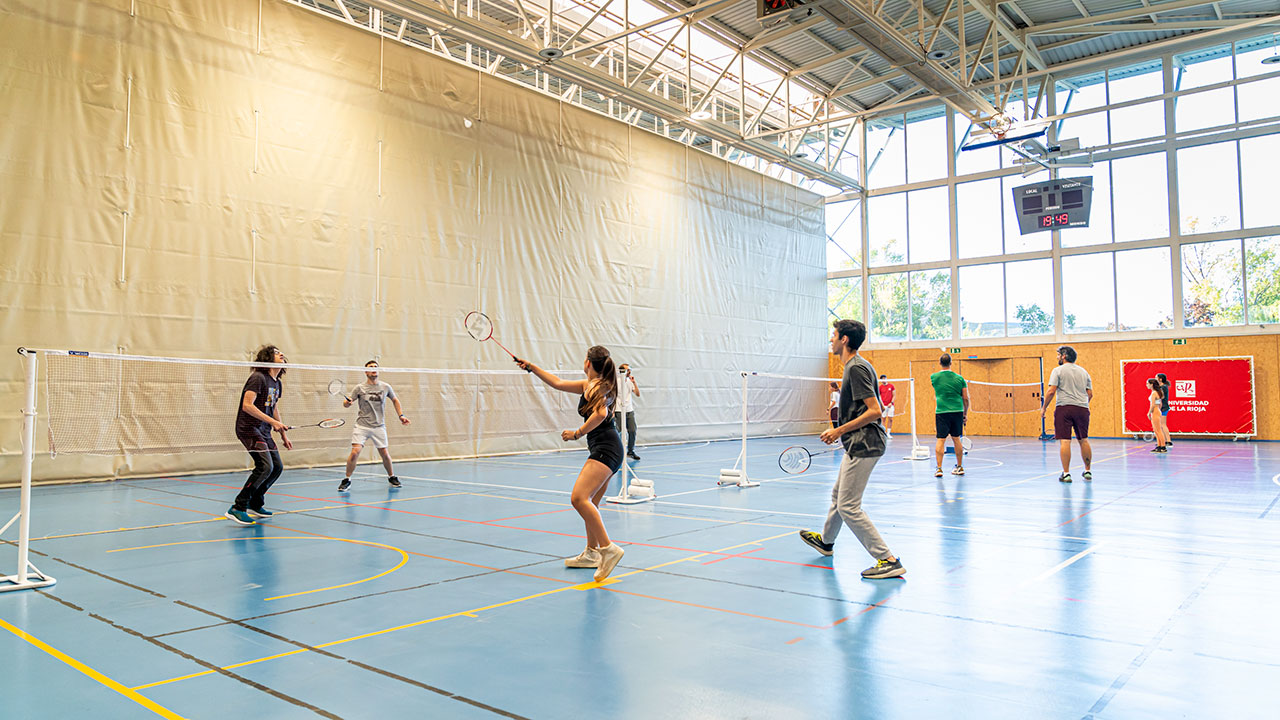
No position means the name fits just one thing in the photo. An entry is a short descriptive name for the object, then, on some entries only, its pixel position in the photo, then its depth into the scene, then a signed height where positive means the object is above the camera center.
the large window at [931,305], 28.75 +2.77
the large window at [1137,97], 24.75 +9.05
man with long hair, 8.69 -0.49
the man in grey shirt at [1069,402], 12.45 -0.43
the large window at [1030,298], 26.53 +2.75
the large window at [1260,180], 22.88 +5.80
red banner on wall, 23.39 -0.68
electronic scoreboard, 22.36 +5.11
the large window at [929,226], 28.81 +5.78
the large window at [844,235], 30.97 +5.88
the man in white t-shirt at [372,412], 11.96 -0.39
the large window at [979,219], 27.58 +5.77
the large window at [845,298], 31.03 +3.33
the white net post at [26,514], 5.69 -0.91
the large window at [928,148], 29.03 +8.82
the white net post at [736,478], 12.14 -1.53
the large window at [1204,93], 23.64 +8.72
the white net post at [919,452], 17.90 -1.75
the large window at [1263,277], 22.92 +2.86
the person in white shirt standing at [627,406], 13.97 -0.44
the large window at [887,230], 29.88 +5.90
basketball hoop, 21.08 +7.21
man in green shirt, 13.52 -0.49
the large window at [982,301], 27.52 +2.77
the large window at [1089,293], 25.42 +2.76
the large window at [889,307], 29.85 +2.82
